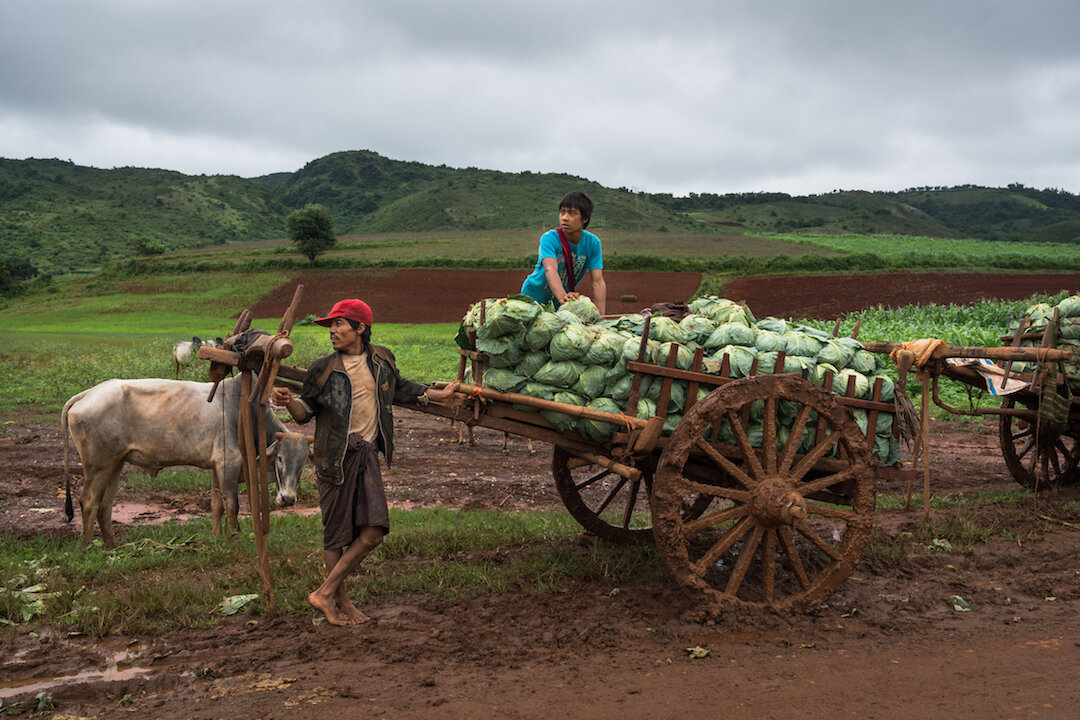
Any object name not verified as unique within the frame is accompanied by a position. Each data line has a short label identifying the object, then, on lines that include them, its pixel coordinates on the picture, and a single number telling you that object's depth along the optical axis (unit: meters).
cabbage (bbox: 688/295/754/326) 5.59
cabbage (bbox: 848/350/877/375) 5.63
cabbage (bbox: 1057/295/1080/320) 7.75
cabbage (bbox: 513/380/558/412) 5.01
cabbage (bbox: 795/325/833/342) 5.64
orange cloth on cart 6.25
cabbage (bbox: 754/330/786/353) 5.38
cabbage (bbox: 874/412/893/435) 5.54
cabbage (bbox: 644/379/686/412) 5.12
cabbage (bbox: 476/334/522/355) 4.96
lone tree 55.25
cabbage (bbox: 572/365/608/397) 5.03
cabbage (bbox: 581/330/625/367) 5.03
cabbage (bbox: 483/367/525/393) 5.01
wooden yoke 4.41
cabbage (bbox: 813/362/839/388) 5.35
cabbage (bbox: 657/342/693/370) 5.12
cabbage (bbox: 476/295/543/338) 4.86
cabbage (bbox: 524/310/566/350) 4.97
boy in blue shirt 6.33
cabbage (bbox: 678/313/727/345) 5.38
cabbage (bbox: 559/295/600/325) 5.36
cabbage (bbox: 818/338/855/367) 5.47
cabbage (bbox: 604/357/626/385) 5.06
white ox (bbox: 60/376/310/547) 7.34
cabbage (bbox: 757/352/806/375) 5.25
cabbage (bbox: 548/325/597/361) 4.96
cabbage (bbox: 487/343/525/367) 4.99
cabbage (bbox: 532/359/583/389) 4.99
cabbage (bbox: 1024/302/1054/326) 8.01
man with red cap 4.75
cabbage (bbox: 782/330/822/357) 5.41
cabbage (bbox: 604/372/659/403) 5.09
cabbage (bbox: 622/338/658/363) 5.05
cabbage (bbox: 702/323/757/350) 5.34
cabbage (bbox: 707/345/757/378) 5.19
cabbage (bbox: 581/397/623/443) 5.01
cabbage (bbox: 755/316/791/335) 5.65
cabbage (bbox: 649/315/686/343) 5.26
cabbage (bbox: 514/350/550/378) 5.05
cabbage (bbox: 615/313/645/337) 5.39
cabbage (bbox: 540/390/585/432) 5.02
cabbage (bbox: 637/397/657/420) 5.02
